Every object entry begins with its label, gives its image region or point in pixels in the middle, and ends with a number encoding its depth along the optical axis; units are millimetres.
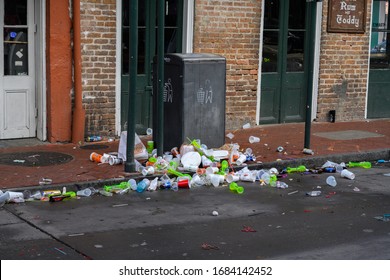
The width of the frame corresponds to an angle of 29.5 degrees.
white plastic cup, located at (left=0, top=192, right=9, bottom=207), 8406
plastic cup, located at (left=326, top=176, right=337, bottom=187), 9859
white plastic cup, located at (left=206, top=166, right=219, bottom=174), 9875
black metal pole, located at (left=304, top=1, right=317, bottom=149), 11328
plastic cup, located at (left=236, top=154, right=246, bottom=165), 10547
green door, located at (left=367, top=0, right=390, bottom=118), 15570
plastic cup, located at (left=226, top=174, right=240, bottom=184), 9883
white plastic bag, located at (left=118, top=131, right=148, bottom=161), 10398
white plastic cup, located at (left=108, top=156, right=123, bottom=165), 10336
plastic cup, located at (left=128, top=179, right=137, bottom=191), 9344
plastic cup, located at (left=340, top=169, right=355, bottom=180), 10328
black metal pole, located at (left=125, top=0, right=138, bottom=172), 9539
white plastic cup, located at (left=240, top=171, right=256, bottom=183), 9992
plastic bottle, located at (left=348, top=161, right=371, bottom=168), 11281
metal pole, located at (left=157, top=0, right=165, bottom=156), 10172
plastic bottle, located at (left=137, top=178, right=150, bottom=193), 9281
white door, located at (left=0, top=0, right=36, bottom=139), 11578
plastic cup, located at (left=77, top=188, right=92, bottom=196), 9008
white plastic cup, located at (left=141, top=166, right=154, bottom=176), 9750
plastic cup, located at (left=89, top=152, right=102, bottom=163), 10452
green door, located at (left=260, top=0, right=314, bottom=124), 14055
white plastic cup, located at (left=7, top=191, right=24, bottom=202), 8547
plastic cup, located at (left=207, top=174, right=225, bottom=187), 9695
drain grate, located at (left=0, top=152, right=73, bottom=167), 10305
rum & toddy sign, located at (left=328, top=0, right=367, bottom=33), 14531
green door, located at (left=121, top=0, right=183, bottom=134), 12398
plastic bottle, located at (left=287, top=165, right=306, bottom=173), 10695
